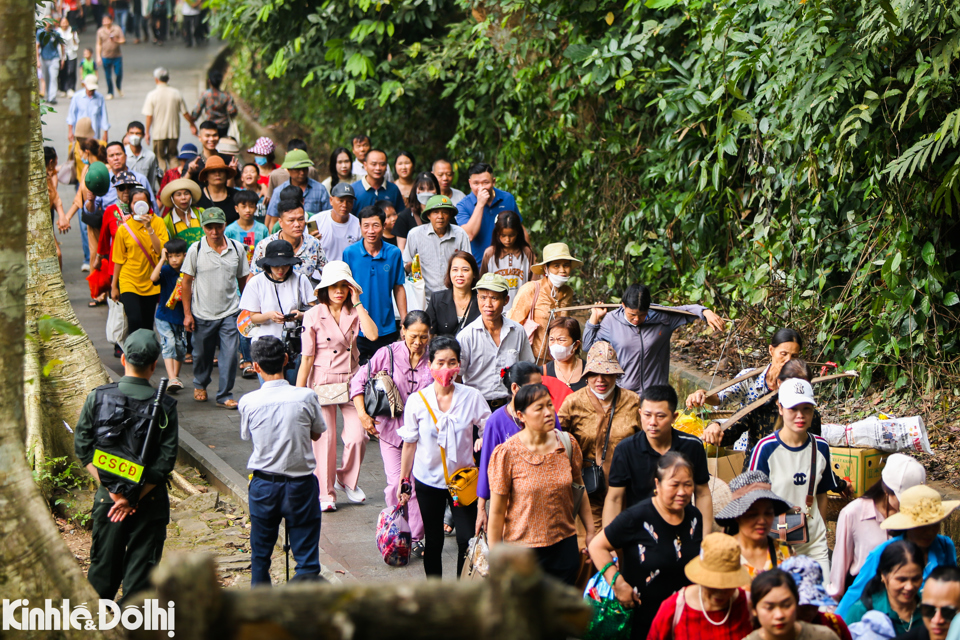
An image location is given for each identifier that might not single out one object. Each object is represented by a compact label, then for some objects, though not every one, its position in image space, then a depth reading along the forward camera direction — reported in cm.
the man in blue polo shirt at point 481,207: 1945
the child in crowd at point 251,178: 2403
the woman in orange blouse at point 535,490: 1054
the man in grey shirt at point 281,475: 1148
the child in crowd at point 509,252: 1752
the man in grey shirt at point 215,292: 1880
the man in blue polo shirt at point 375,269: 1709
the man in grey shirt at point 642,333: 1413
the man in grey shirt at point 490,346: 1434
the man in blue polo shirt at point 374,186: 2122
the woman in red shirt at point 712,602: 846
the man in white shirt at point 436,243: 1814
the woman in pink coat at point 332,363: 1516
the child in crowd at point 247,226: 1980
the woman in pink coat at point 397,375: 1386
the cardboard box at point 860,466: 1287
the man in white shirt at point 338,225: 1916
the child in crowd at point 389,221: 2065
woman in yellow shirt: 1933
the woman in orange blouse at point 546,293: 1595
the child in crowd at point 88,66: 4055
